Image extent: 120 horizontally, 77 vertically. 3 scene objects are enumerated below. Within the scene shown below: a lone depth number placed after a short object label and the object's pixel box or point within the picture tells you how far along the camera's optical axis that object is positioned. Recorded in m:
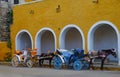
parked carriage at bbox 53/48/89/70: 17.69
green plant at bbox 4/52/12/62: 26.41
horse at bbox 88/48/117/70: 17.48
